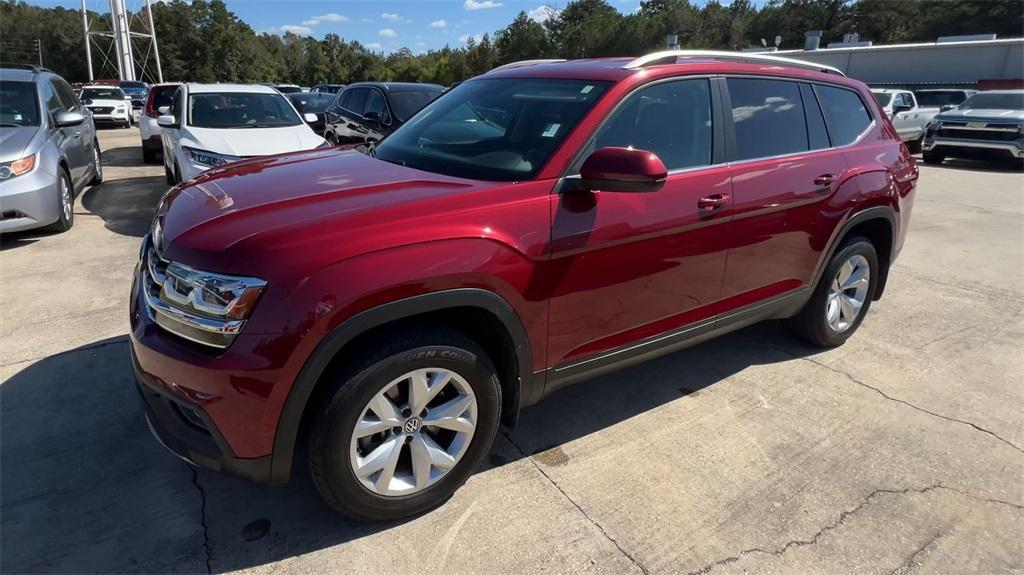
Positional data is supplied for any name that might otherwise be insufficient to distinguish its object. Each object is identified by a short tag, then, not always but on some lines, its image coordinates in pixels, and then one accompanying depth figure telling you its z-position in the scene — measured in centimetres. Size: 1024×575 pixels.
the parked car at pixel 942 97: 1908
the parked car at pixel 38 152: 578
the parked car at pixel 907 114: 1638
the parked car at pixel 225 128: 674
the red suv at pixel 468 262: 211
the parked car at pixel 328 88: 3040
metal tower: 3559
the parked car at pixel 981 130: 1367
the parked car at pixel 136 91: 2622
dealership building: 2684
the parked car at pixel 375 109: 859
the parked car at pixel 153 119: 1162
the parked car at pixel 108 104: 1945
